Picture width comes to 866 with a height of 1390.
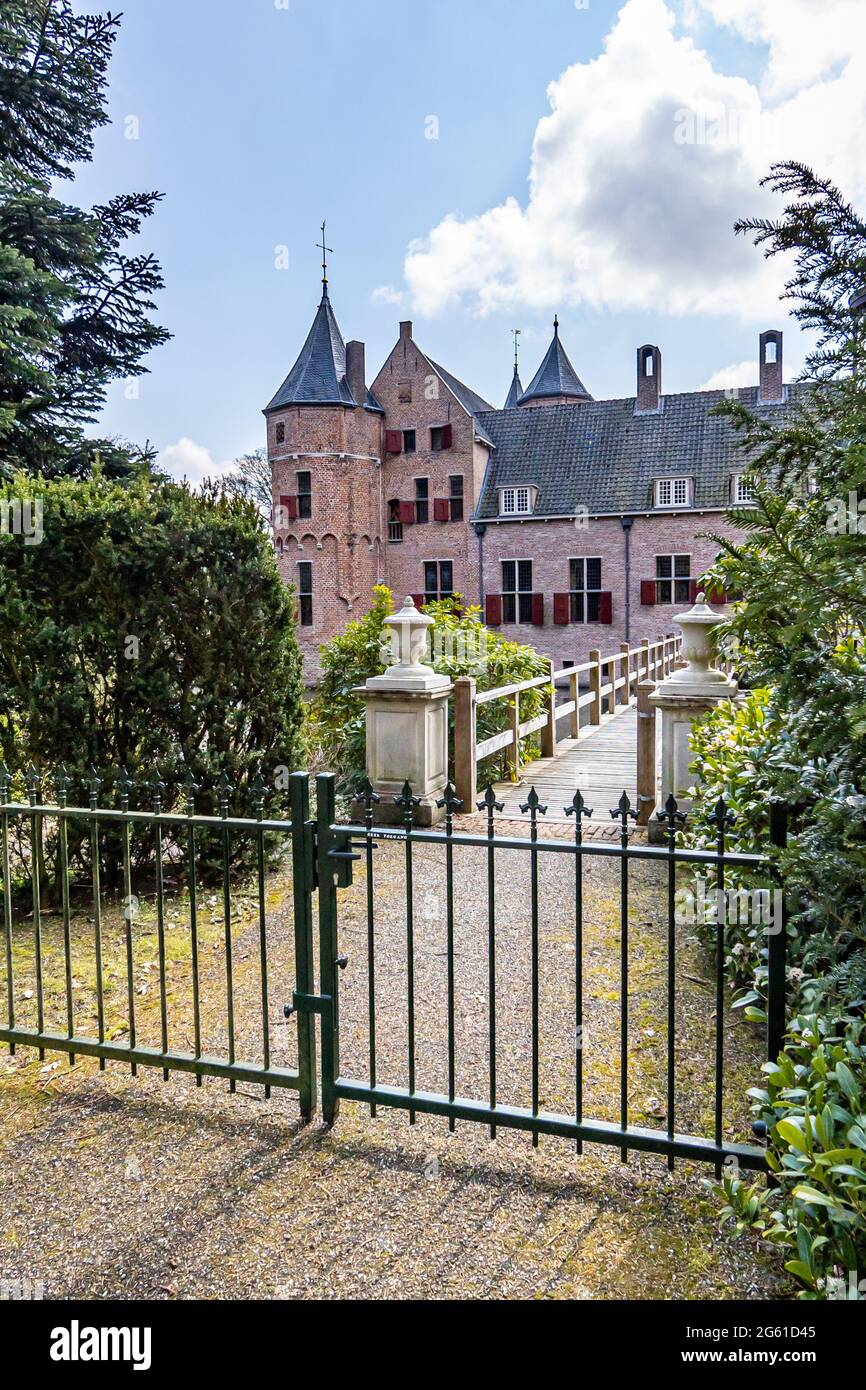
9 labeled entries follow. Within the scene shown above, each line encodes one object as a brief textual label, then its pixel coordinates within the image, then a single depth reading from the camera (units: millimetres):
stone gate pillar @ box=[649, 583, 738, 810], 6855
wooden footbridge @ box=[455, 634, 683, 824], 7988
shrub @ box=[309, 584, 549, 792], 8914
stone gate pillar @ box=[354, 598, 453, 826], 7488
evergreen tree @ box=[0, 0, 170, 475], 10500
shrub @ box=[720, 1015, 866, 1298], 1932
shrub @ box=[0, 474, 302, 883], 5430
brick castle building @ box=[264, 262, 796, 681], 27922
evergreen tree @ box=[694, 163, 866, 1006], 2117
